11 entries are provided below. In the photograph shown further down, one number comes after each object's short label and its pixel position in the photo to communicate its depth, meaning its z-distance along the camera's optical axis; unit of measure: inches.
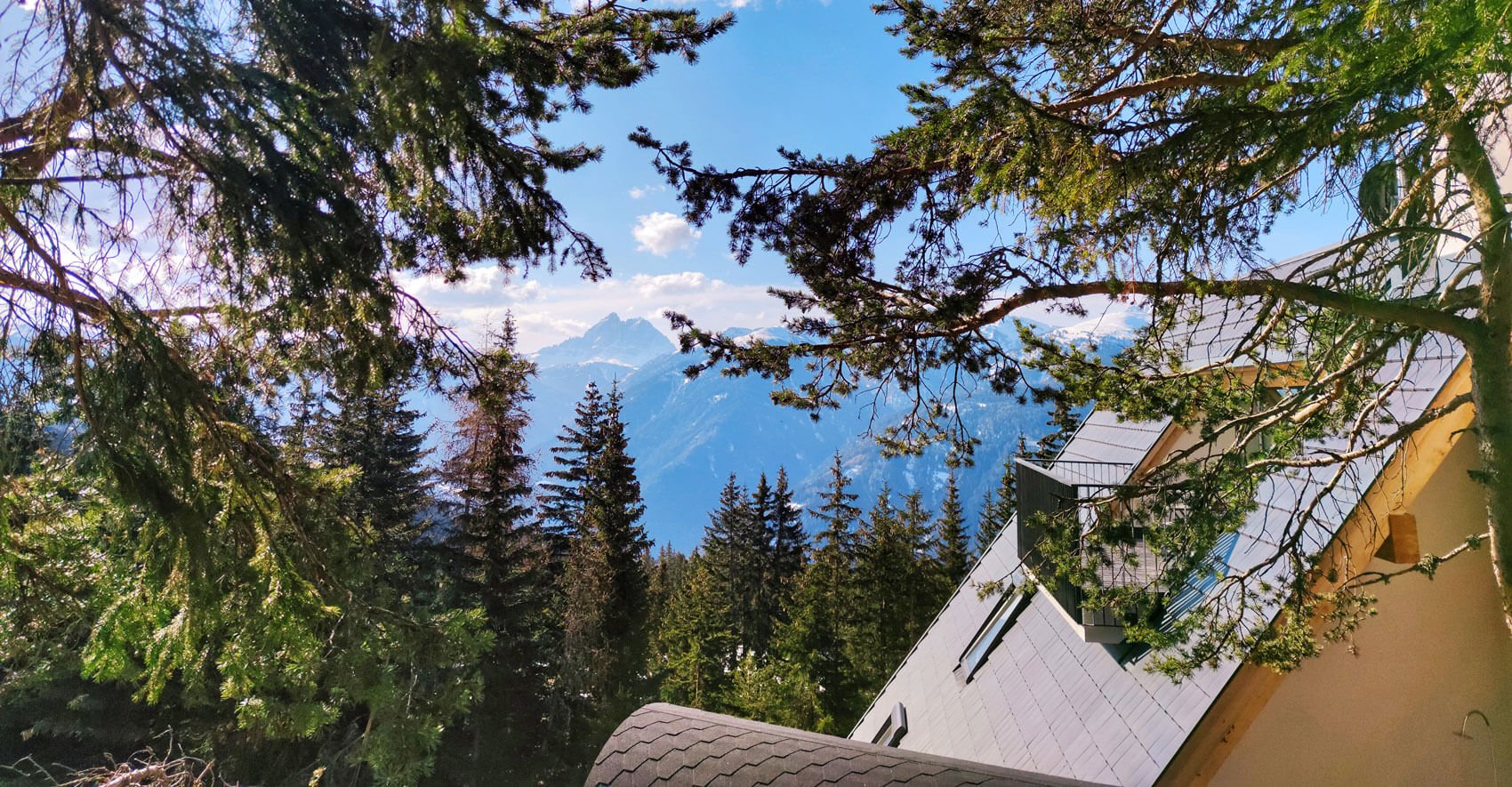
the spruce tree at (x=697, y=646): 975.0
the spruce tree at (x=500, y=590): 770.8
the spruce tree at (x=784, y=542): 1450.5
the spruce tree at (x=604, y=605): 876.6
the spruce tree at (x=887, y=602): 1042.7
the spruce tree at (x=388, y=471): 703.1
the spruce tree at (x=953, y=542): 1246.9
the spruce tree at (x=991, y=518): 1250.6
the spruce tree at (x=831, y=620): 1010.1
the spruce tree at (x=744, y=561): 1412.4
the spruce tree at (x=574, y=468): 975.6
